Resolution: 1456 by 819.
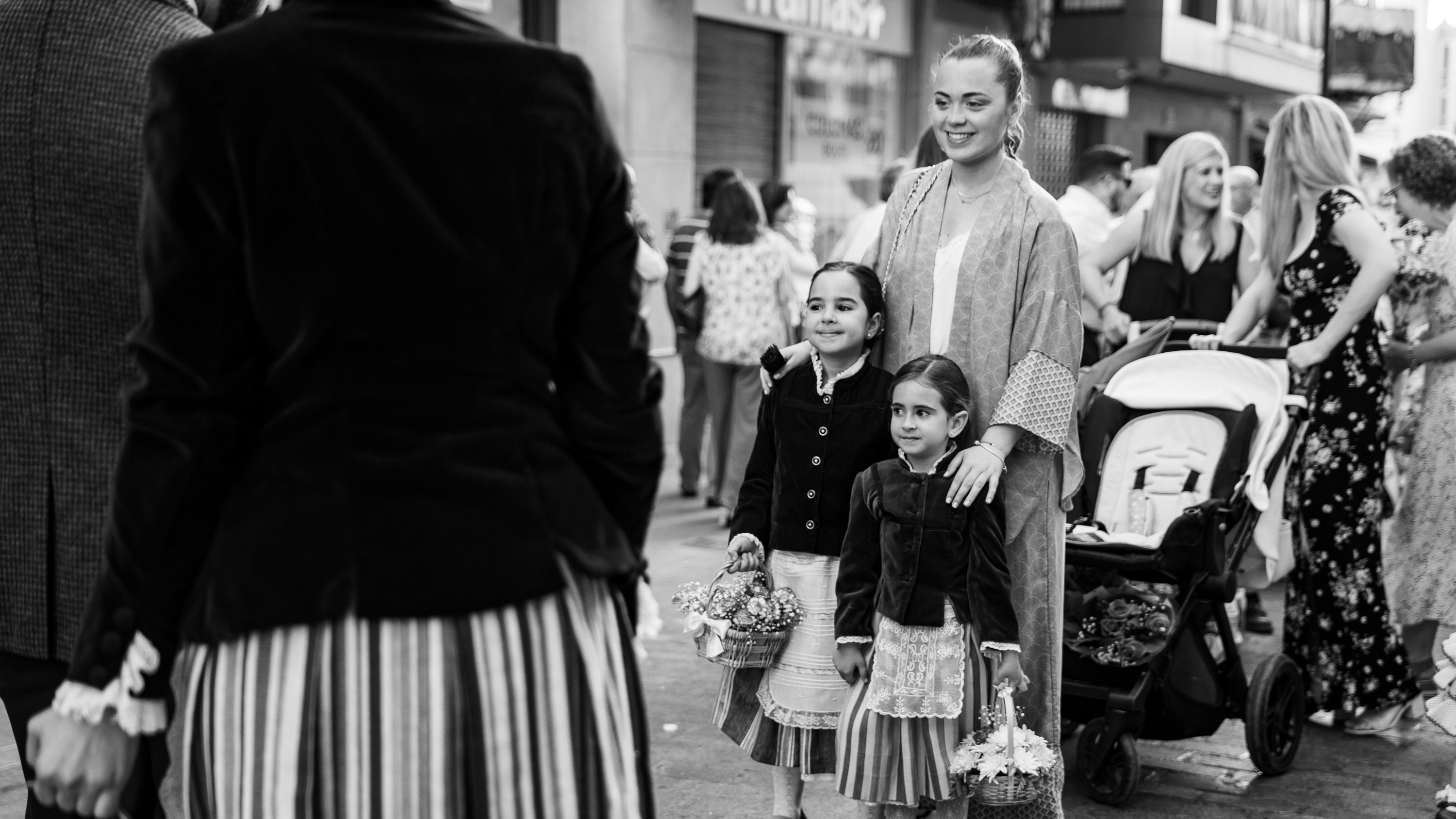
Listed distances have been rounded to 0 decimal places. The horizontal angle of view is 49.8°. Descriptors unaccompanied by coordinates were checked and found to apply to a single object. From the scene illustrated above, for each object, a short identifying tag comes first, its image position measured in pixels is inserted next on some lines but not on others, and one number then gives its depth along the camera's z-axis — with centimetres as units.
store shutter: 1395
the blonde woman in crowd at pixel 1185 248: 690
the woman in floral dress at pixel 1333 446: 555
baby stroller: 473
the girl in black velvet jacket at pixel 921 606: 371
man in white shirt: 877
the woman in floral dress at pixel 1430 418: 584
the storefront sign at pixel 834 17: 1398
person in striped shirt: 1001
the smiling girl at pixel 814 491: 390
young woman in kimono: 370
